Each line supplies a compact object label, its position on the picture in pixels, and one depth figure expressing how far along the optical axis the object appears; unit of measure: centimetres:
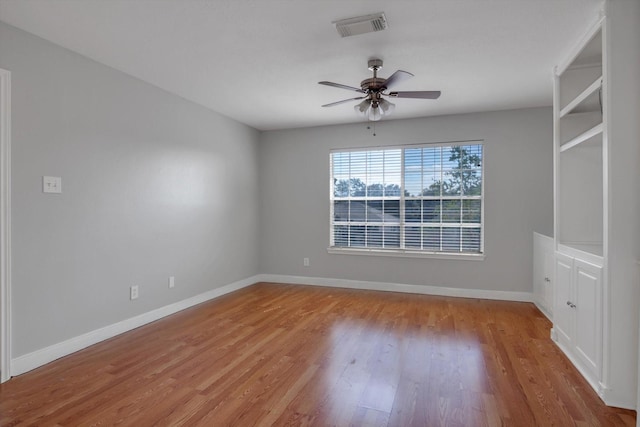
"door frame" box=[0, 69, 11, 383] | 239
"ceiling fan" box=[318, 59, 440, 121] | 283
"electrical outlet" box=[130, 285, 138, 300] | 345
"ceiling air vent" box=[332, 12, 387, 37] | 233
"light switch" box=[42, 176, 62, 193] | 268
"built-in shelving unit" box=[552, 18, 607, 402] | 272
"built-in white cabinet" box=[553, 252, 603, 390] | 226
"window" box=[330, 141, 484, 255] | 475
